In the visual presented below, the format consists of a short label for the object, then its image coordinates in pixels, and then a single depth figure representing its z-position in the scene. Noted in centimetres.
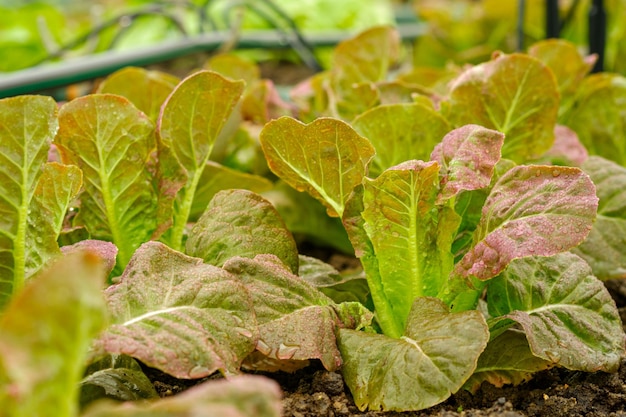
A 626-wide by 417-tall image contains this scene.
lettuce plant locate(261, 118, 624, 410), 123
